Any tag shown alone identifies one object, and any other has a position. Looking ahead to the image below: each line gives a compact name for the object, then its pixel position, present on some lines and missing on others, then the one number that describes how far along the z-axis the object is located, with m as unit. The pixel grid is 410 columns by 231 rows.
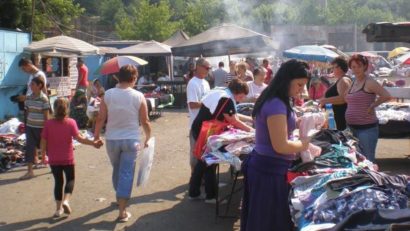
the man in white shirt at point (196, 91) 6.67
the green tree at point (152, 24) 43.41
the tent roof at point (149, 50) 19.20
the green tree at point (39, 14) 17.58
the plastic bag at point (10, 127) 10.27
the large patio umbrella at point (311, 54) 16.05
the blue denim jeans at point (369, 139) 5.77
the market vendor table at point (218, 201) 5.66
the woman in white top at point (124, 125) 5.53
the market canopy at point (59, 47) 13.80
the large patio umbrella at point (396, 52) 30.95
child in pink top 5.85
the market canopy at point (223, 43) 16.91
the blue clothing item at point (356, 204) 3.17
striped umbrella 15.77
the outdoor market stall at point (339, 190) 2.88
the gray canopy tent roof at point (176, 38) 23.70
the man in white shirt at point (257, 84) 8.40
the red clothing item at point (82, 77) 15.50
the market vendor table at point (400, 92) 8.61
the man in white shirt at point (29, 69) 7.99
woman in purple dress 3.48
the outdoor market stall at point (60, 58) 13.88
